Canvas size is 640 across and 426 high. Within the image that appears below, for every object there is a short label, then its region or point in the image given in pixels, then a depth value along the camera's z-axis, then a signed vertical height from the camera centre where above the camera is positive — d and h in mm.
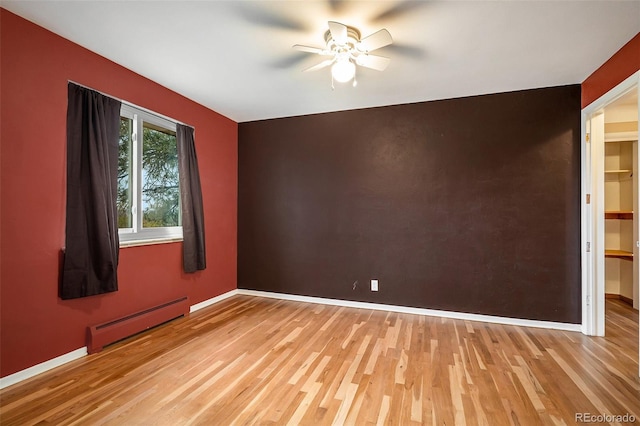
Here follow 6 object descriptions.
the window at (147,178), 2963 +384
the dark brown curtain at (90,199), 2395 +121
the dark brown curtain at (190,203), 3496 +128
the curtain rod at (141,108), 2508 +1097
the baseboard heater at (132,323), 2518 -1079
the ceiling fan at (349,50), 2051 +1234
